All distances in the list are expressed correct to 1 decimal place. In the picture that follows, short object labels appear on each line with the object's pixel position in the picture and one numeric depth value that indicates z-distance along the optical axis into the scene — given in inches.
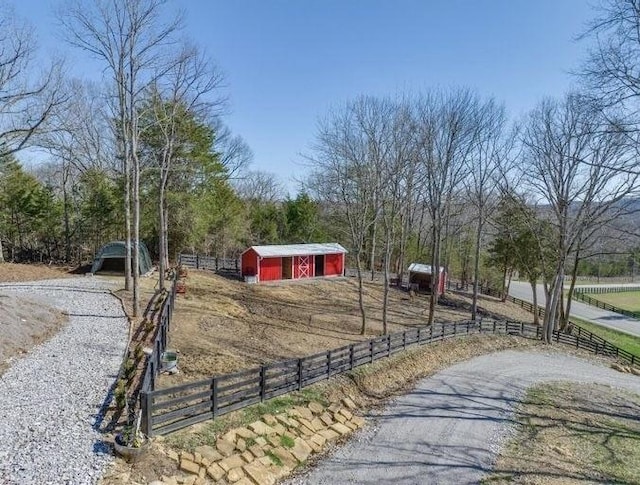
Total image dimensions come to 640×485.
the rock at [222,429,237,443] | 312.0
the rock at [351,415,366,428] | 400.2
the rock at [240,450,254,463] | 297.1
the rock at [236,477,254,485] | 270.4
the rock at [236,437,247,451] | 307.3
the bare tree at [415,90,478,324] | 771.4
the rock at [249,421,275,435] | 332.5
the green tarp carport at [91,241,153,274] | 839.1
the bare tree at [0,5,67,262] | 727.7
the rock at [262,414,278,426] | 350.5
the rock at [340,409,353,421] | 408.0
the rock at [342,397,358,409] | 435.2
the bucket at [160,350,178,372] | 400.5
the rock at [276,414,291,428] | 359.9
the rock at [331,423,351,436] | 380.2
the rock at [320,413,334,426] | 391.4
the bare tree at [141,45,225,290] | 672.4
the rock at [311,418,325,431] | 376.1
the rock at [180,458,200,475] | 263.4
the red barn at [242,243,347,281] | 1063.0
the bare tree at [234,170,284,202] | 2103.3
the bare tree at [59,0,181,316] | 546.6
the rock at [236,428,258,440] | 320.8
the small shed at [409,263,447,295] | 1238.9
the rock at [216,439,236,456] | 296.7
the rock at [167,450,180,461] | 272.2
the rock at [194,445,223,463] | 284.8
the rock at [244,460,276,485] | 281.9
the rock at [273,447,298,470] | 316.2
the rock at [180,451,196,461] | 273.7
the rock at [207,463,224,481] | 267.0
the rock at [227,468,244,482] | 271.0
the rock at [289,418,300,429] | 362.7
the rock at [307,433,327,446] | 355.6
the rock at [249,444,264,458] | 306.9
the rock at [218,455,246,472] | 279.3
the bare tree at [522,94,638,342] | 768.3
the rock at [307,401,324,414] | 401.7
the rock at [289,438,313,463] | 328.5
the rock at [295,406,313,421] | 384.6
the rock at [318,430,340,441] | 367.6
